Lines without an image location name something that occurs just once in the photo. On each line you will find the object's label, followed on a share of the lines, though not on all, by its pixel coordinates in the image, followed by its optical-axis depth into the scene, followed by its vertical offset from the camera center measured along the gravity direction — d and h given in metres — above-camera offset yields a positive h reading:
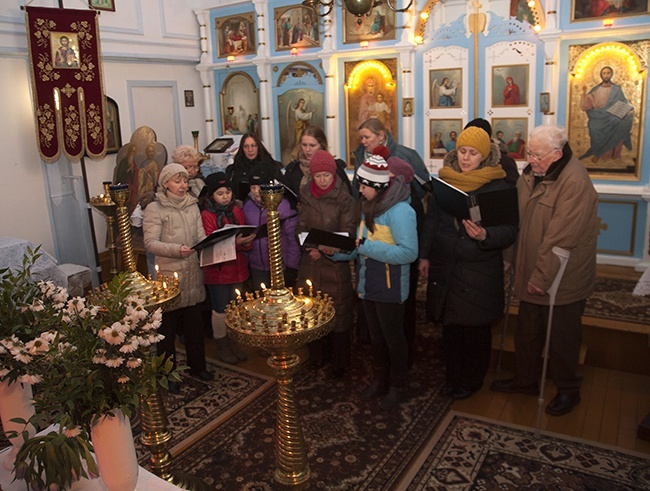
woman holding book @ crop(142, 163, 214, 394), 4.57 -0.82
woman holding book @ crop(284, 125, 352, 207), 4.98 -0.31
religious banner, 7.01 +0.64
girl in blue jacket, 4.07 -0.92
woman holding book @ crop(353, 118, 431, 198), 4.84 -0.19
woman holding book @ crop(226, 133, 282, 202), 5.61 -0.28
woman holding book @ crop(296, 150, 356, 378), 4.39 -0.72
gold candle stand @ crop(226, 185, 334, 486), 2.37 -0.78
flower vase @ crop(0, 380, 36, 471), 2.55 -1.12
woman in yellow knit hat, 4.08 -1.03
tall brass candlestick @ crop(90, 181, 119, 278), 6.09 -0.79
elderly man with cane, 3.92 -0.95
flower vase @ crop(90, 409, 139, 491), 2.19 -1.15
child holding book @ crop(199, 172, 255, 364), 5.04 -0.90
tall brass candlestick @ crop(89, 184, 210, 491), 2.85 -0.76
